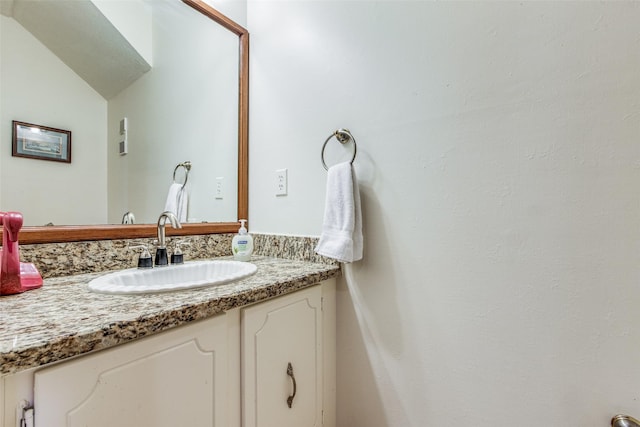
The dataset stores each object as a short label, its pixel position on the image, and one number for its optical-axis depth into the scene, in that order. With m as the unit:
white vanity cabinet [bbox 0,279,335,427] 0.44
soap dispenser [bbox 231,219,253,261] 1.11
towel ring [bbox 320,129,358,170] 0.98
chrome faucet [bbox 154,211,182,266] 0.94
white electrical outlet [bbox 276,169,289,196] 1.19
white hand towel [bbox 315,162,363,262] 0.88
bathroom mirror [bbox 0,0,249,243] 0.91
